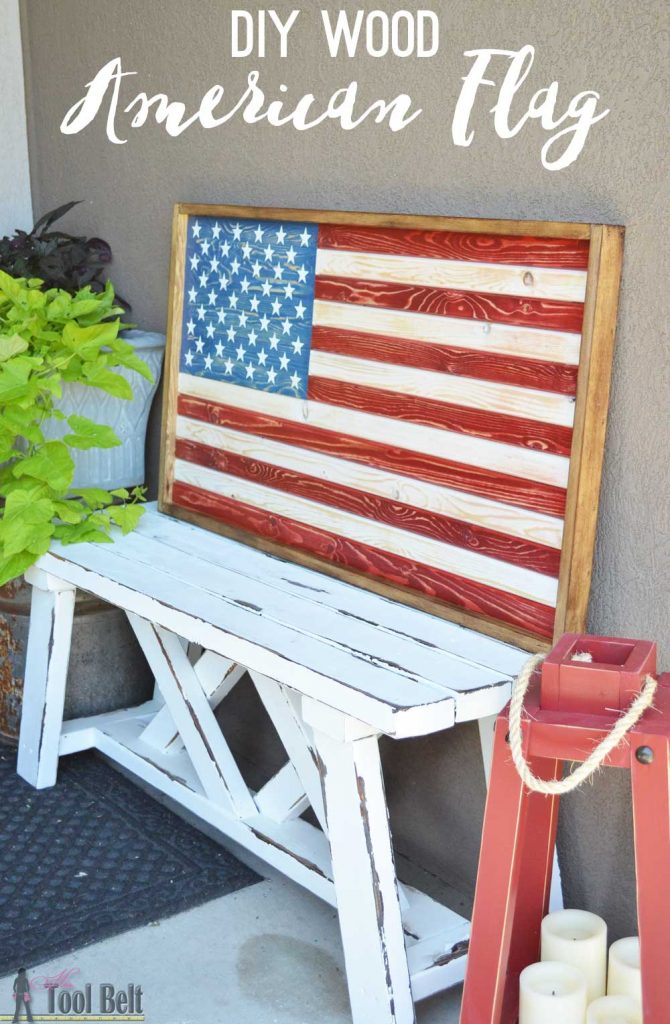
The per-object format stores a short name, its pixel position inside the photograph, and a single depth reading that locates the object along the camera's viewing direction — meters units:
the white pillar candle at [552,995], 1.68
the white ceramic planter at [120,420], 3.02
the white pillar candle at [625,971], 1.76
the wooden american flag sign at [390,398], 2.02
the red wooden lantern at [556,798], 1.58
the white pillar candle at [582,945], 1.79
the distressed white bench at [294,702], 1.88
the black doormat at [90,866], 2.29
